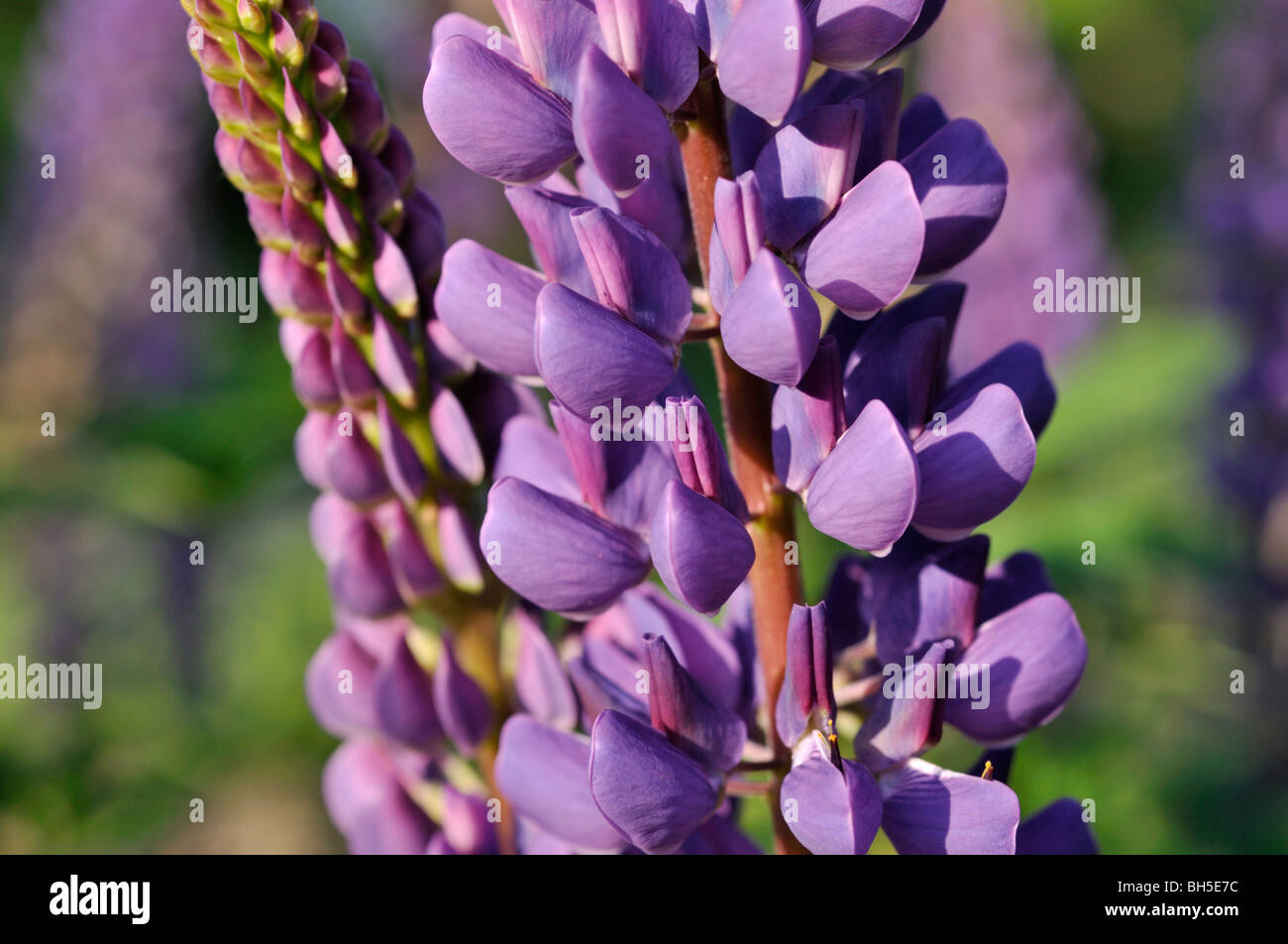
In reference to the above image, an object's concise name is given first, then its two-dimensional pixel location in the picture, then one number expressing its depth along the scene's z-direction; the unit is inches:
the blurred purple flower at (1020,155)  23.8
